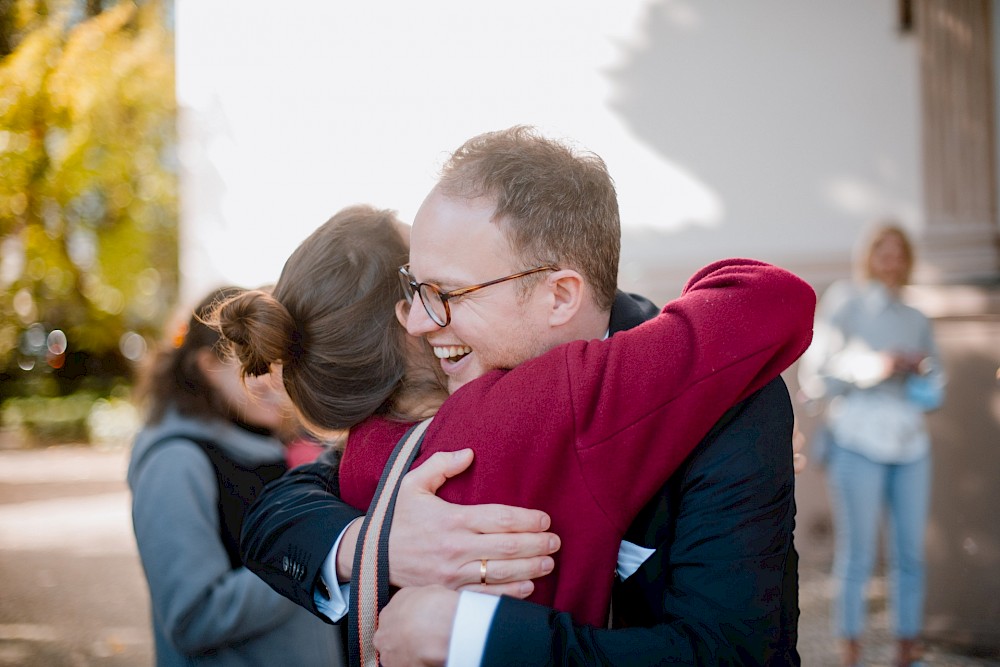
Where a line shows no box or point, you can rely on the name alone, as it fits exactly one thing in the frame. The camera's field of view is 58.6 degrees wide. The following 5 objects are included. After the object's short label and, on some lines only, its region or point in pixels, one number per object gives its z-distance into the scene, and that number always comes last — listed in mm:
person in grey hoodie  2418
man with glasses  1322
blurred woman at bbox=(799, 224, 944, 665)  4668
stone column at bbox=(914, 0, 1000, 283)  6281
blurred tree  5543
